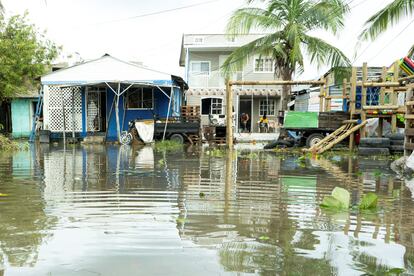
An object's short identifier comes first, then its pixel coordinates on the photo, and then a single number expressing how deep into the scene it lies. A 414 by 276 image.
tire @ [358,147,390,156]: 12.92
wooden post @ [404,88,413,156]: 10.40
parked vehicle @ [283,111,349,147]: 15.07
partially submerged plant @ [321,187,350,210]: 5.59
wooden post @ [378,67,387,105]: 14.20
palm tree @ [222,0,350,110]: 17.83
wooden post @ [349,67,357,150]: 14.30
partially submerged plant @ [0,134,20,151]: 15.49
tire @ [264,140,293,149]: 16.45
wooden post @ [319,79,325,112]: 15.74
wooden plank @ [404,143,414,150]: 10.10
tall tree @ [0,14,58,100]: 23.31
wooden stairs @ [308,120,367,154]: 13.77
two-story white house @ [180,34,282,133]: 27.36
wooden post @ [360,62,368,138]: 14.10
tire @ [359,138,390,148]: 12.98
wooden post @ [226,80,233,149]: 16.08
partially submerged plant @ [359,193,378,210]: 5.51
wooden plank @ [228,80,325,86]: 15.56
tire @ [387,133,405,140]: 12.92
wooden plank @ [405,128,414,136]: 10.20
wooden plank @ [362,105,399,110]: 13.34
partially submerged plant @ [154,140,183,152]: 16.36
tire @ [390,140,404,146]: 12.95
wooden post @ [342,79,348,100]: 15.42
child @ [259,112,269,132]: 26.37
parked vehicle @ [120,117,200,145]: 20.30
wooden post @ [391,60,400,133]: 13.61
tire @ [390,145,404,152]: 12.96
